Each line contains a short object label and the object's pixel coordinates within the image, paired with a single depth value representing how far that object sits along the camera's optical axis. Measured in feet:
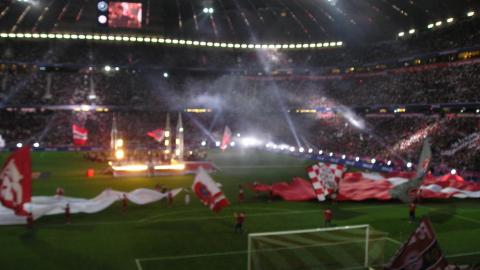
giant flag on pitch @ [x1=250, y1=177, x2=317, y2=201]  96.27
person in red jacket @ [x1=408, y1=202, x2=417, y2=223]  78.84
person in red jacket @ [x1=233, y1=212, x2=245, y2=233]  69.69
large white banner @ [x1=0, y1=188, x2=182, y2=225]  71.82
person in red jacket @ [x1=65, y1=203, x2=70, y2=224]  73.26
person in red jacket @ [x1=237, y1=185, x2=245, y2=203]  94.21
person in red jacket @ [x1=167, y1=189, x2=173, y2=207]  88.02
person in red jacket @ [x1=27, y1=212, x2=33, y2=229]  68.60
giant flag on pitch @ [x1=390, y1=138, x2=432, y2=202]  71.15
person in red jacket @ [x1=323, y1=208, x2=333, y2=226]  72.08
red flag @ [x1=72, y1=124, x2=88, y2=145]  138.72
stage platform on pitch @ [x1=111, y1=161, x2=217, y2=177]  127.16
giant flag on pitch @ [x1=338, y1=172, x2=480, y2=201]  96.53
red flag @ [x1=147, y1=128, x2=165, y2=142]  142.72
